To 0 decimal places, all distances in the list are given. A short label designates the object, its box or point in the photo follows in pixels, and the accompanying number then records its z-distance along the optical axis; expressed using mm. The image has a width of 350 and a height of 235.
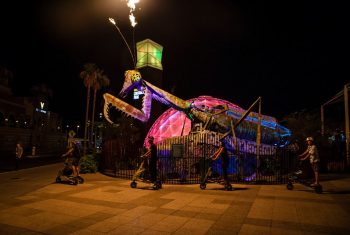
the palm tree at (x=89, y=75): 40156
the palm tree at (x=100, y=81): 40906
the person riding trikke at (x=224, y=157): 10562
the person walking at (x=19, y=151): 18797
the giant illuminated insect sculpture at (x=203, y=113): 13117
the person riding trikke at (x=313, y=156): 9867
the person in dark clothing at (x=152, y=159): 10898
